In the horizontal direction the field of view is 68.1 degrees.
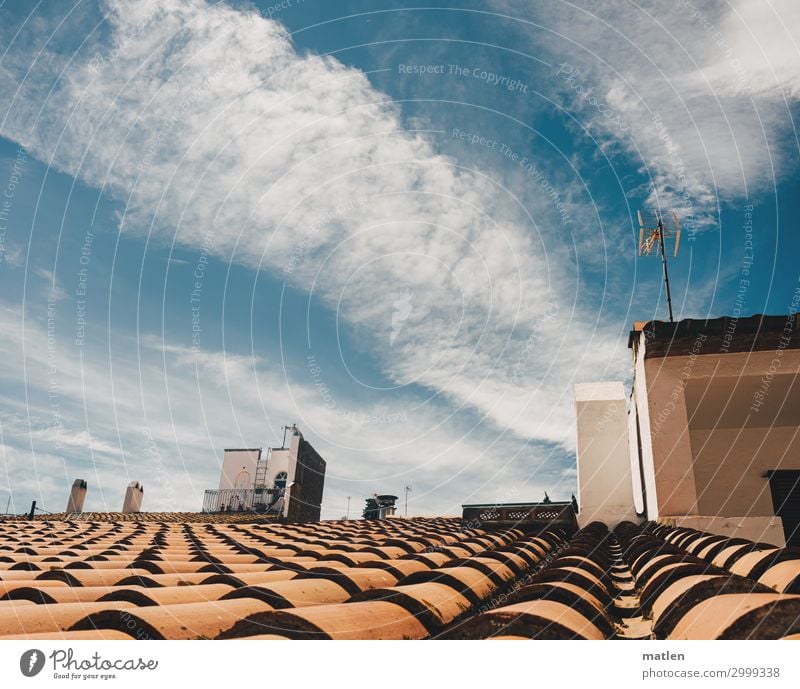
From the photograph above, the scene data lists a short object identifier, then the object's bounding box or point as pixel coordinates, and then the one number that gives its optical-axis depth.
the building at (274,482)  19.55
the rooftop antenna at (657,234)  11.32
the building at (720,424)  7.40
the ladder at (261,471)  28.06
